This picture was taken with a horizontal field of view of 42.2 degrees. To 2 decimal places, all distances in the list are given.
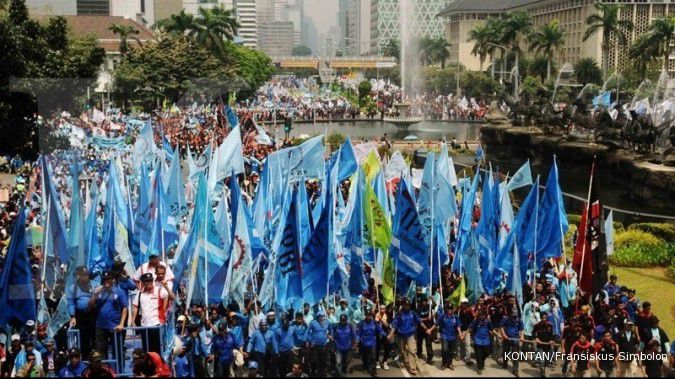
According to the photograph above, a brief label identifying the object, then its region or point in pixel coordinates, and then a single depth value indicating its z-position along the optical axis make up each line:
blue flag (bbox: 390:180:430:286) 14.27
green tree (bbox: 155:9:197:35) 78.00
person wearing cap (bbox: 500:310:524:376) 13.38
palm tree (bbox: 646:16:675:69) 68.44
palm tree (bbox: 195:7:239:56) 77.88
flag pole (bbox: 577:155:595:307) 14.66
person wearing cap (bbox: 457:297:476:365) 13.87
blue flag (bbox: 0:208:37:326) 12.11
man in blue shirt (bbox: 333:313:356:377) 12.94
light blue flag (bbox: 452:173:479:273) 16.50
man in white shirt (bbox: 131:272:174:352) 11.37
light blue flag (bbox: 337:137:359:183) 18.95
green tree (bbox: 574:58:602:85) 84.69
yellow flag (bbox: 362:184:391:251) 15.33
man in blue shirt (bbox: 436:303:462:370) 13.34
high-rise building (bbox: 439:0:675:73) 92.00
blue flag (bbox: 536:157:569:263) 15.76
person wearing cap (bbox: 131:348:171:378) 9.79
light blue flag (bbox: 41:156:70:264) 13.75
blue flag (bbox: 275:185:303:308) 13.45
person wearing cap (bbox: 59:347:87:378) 9.99
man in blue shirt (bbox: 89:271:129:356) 11.43
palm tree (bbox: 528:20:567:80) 82.32
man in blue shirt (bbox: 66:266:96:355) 11.72
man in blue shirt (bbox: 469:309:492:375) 13.23
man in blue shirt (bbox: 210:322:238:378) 12.51
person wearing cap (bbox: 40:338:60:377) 11.78
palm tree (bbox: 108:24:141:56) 74.94
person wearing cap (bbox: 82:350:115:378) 9.39
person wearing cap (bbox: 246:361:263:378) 10.77
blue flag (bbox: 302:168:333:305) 13.57
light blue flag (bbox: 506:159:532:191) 20.08
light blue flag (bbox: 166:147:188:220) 18.58
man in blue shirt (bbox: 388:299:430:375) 13.29
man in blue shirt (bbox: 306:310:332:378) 12.92
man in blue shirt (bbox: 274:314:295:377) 12.76
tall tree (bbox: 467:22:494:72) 93.19
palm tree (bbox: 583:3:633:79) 71.56
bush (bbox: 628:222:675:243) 23.34
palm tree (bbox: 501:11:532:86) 85.06
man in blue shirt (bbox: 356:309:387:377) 13.01
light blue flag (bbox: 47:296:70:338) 12.15
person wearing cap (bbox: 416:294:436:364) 13.76
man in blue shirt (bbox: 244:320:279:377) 12.63
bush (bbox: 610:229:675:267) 21.92
